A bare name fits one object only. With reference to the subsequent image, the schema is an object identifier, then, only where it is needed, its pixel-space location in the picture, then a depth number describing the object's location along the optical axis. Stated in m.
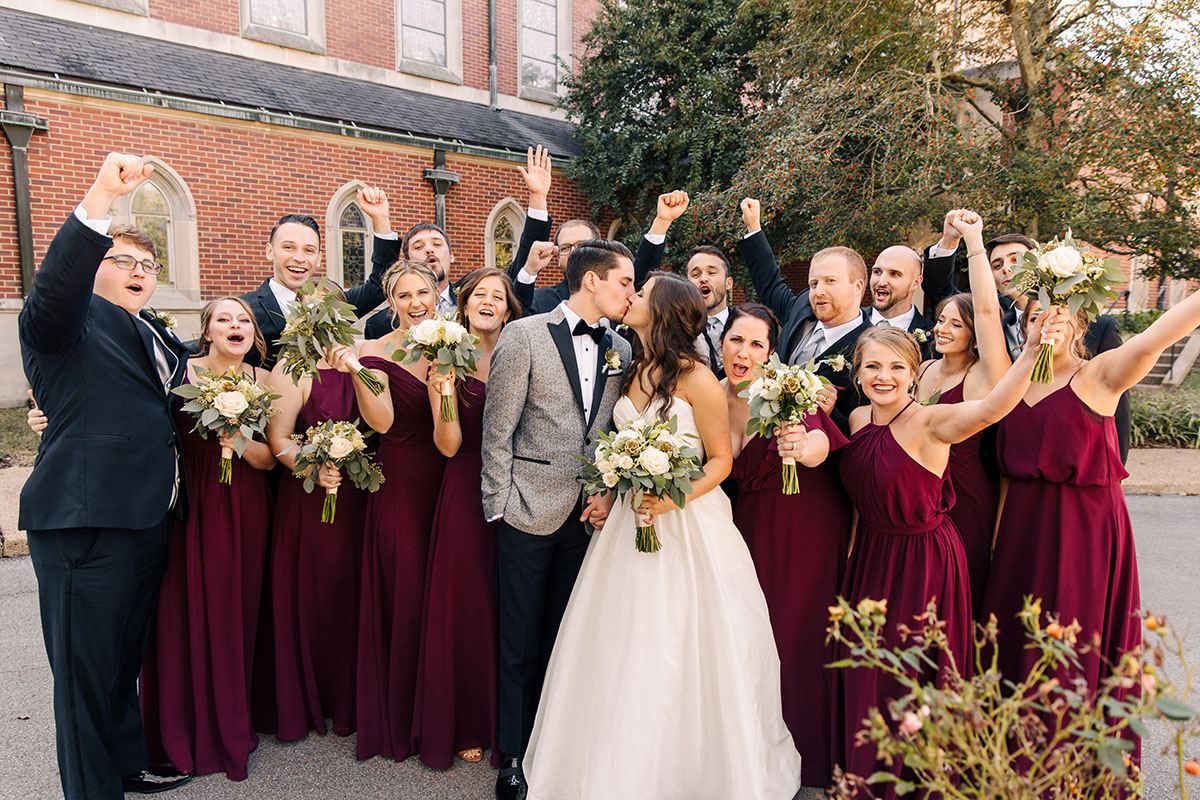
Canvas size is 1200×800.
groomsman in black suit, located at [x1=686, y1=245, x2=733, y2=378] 5.49
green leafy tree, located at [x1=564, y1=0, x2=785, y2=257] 16.03
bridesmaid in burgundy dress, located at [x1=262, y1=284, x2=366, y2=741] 3.97
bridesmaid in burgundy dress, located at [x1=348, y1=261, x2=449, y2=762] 3.87
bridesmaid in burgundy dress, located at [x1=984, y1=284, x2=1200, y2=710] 3.29
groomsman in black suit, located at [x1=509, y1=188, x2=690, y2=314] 4.52
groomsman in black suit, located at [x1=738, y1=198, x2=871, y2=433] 4.33
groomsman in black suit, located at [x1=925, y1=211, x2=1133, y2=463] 4.35
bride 3.23
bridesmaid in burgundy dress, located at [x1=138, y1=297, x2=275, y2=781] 3.68
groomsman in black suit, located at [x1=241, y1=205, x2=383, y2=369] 4.76
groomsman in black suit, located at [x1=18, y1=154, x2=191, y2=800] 3.07
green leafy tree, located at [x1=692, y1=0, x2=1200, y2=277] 10.80
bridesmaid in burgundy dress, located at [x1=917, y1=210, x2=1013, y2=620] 3.58
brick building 12.25
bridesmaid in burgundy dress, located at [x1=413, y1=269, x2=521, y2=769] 3.79
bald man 4.88
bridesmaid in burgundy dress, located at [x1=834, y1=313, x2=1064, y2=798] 3.17
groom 3.52
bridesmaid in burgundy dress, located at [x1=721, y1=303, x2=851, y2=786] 3.63
